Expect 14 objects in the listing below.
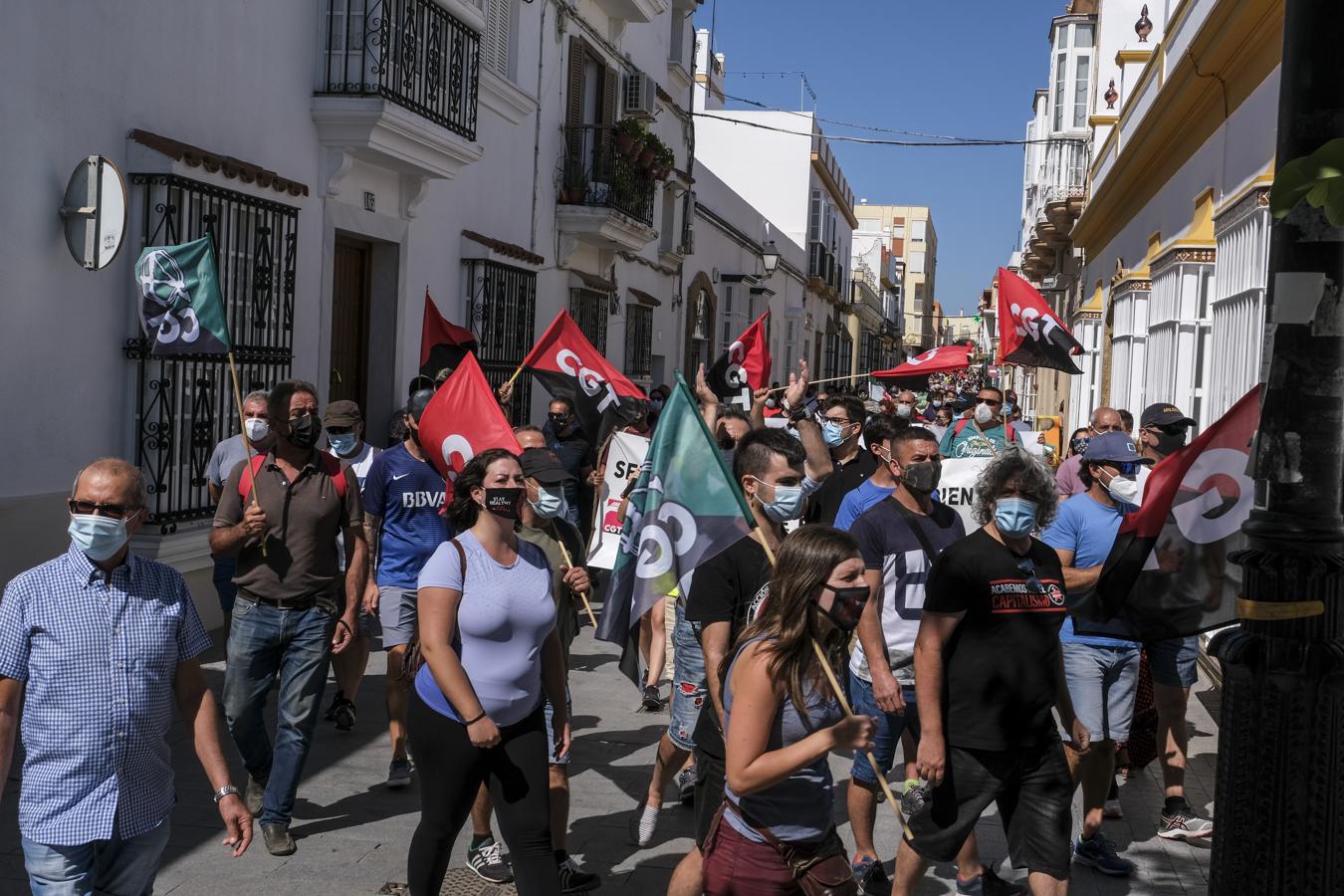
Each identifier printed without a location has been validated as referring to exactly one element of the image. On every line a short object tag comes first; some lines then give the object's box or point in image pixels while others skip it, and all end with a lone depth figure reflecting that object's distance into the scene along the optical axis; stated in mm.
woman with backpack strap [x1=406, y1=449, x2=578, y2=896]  4375
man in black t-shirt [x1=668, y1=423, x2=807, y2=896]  4285
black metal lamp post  3137
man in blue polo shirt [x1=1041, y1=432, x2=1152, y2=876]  5691
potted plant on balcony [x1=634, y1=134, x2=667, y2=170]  19016
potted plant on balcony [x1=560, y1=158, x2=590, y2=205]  17547
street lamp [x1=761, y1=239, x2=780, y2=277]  30750
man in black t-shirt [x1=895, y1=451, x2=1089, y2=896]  4516
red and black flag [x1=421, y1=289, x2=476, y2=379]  11180
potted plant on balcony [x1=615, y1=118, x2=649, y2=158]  18344
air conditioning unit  20266
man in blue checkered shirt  3566
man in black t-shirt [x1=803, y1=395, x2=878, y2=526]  7621
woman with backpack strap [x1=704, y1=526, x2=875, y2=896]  3609
